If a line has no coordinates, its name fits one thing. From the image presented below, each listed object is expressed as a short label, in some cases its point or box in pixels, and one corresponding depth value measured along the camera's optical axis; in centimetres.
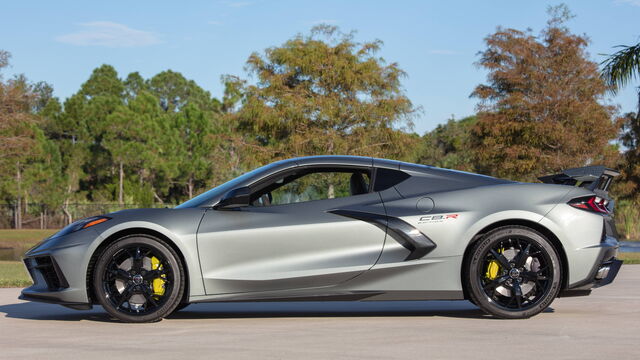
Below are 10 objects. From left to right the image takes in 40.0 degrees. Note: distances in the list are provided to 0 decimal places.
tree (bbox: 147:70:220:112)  10388
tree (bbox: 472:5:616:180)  3120
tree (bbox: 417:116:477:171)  6362
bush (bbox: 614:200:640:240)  4106
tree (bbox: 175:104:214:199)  6366
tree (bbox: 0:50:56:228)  2995
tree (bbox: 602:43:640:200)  3338
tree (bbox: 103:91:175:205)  5922
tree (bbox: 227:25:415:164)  3291
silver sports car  700
